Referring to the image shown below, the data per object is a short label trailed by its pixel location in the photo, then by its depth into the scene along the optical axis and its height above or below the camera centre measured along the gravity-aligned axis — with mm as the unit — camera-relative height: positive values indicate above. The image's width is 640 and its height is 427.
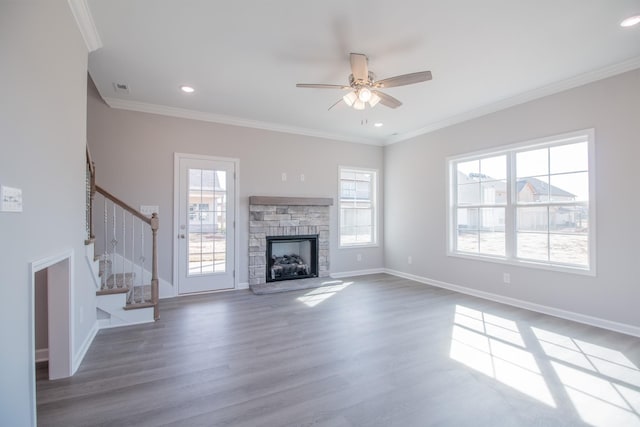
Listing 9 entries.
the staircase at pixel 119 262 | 3357 -636
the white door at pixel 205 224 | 4719 -152
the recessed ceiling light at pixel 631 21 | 2455 +1594
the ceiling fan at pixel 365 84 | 2766 +1244
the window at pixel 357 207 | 6223 +155
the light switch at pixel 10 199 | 1352 +78
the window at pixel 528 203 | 3633 +143
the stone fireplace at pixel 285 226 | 5211 -216
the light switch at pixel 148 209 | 4488 +88
